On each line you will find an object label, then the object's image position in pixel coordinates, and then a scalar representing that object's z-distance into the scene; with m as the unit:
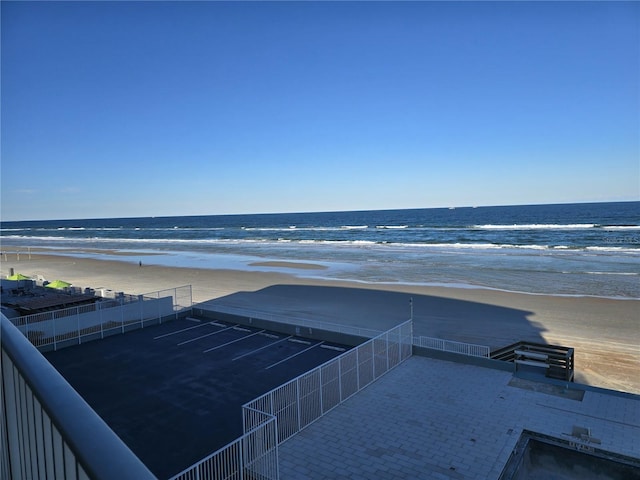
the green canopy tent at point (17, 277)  30.07
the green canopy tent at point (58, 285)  28.70
